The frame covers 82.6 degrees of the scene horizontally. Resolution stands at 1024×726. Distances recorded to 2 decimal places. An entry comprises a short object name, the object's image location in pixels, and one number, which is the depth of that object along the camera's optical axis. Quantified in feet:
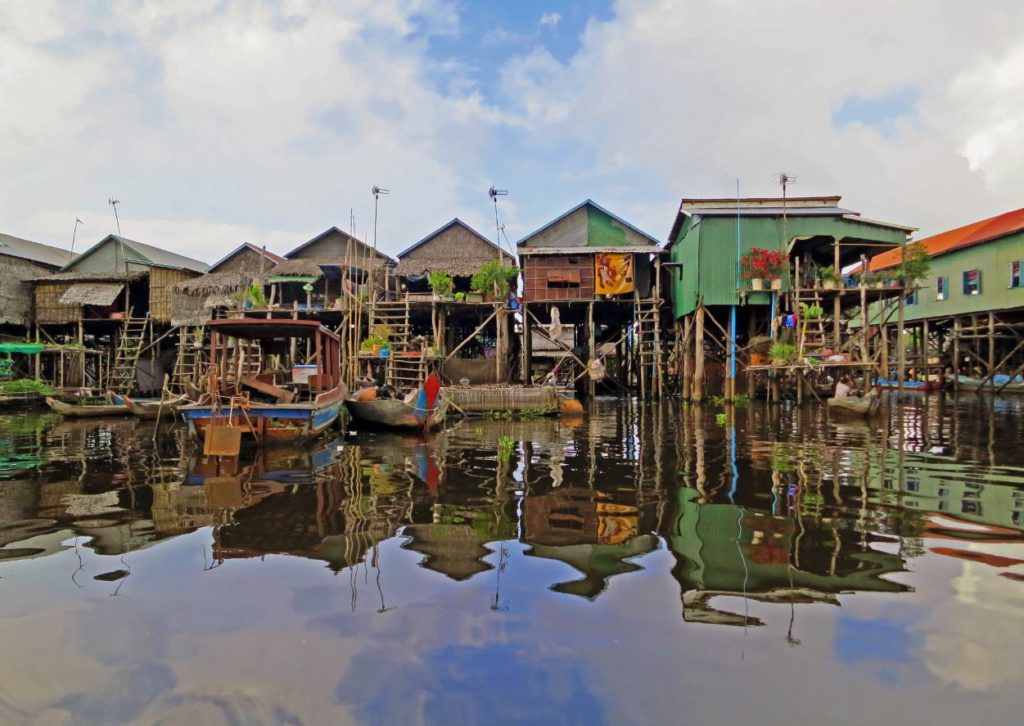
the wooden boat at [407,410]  38.55
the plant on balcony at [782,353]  54.75
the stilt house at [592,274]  72.33
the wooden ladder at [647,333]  70.69
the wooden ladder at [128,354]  83.46
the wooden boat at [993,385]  75.51
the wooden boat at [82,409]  53.26
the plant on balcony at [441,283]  69.72
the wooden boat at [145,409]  49.83
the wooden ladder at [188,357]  74.03
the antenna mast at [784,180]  67.46
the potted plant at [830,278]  59.21
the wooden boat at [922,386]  78.15
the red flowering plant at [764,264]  60.75
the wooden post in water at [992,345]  74.84
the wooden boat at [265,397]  30.91
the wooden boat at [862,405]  42.11
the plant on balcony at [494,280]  69.00
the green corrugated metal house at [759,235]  62.44
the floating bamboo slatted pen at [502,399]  53.62
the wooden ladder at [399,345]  64.03
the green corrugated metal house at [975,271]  73.31
